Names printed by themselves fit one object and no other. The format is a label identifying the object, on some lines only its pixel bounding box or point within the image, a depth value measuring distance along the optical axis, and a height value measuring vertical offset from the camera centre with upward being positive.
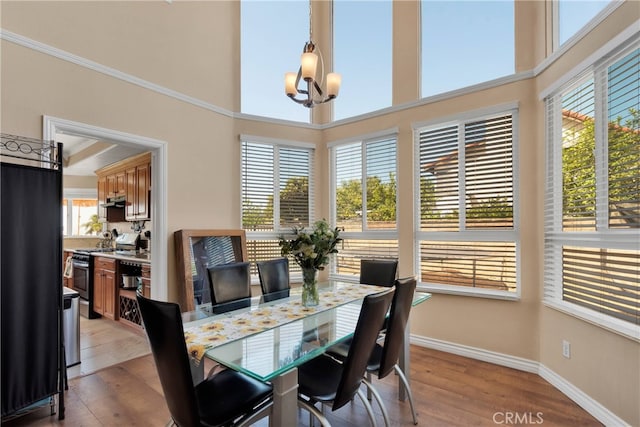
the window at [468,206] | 3.16 +0.08
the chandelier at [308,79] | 2.30 +1.05
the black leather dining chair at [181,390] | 1.28 -0.76
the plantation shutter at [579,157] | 2.41 +0.46
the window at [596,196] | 2.06 +0.14
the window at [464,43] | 3.27 +1.92
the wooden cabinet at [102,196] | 5.52 +0.31
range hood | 5.04 +0.19
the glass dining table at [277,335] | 1.40 -0.69
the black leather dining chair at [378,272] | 3.22 -0.62
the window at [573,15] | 2.33 +1.61
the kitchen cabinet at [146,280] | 3.87 -0.83
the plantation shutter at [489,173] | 3.16 +0.43
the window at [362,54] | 4.10 +2.23
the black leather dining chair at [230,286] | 2.46 -0.62
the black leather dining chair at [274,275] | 2.92 -0.60
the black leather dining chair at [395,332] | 1.90 -0.75
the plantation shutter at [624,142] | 2.03 +0.49
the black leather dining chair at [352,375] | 1.57 -0.85
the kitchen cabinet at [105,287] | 4.38 -1.07
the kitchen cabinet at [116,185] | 4.96 +0.47
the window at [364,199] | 3.96 +0.19
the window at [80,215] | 6.74 -0.04
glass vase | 2.39 -0.60
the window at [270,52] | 4.29 +2.33
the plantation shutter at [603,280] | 2.06 -0.49
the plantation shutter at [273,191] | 4.19 +0.31
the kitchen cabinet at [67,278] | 5.42 -1.12
